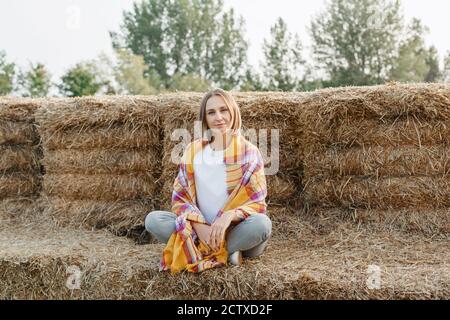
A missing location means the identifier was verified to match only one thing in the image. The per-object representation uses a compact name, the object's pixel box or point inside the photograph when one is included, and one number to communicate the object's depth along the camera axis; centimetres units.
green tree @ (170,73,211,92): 2252
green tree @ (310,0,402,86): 2233
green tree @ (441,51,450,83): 2302
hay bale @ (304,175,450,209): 326
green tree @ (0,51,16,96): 2050
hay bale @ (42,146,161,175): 374
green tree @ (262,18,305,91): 2294
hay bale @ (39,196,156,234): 374
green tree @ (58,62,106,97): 1905
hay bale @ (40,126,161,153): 372
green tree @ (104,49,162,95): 2073
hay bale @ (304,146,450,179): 324
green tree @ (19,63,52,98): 2062
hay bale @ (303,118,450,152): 323
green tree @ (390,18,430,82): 2200
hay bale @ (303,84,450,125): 318
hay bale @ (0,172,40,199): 426
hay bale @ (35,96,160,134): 370
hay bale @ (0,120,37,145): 424
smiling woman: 251
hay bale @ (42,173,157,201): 376
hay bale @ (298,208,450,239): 326
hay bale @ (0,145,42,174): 425
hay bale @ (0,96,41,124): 424
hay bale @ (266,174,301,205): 346
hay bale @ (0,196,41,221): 416
